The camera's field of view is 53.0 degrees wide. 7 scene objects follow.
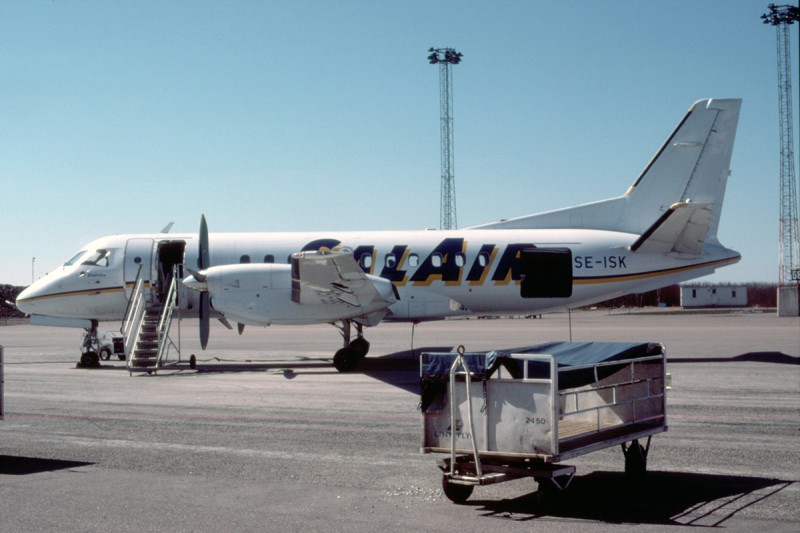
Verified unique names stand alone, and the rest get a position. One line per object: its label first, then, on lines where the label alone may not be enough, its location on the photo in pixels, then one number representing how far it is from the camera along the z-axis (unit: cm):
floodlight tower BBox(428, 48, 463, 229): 6425
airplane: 2264
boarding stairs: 2214
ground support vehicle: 2459
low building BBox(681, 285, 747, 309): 8425
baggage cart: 765
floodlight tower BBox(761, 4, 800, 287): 5809
